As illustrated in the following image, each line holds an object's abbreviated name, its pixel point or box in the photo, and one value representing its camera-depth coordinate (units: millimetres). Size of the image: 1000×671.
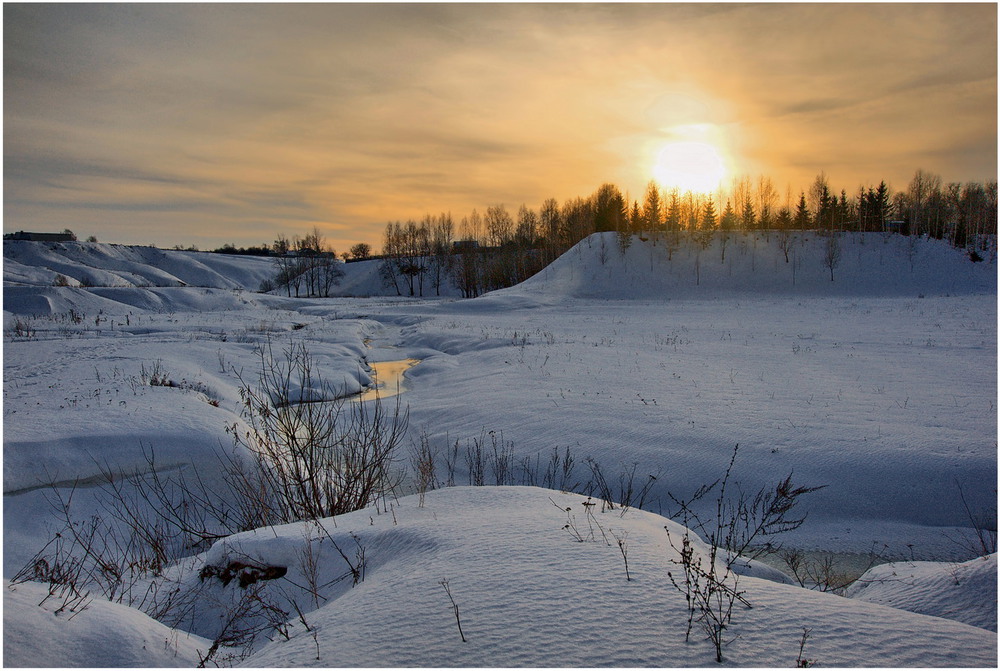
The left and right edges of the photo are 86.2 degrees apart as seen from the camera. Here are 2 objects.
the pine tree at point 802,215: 59972
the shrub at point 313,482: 6125
